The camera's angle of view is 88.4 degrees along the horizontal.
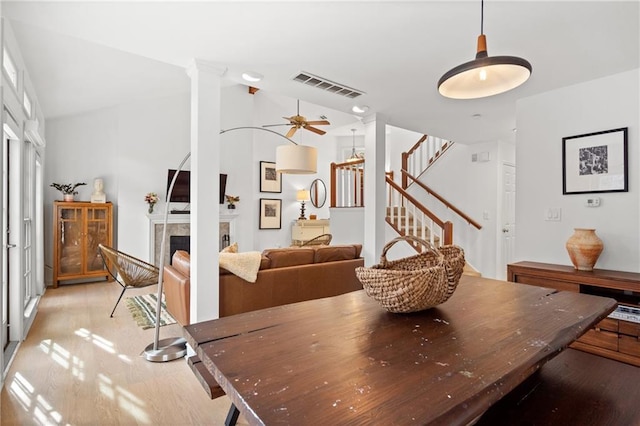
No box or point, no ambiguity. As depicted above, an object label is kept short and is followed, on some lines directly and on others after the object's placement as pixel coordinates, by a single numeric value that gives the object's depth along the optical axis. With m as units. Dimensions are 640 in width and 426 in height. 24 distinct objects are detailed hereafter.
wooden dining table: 0.66
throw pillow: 3.45
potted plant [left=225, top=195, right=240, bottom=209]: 6.55
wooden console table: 2.37
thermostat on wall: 2.89
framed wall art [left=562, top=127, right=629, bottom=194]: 2.75
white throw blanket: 2.94
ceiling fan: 4.30
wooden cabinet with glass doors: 5.03
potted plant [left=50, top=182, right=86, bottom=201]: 5.14
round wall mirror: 8.51
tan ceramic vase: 2.68
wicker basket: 1.15
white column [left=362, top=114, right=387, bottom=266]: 3.95
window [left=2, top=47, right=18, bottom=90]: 2.66
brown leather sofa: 2.95
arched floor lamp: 2.86
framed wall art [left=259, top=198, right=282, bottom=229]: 7.40
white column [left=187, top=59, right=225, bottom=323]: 2.58
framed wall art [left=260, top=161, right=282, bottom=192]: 7.39
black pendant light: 1.45
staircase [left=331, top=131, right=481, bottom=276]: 5.37
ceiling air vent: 2.89
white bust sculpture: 5.40
